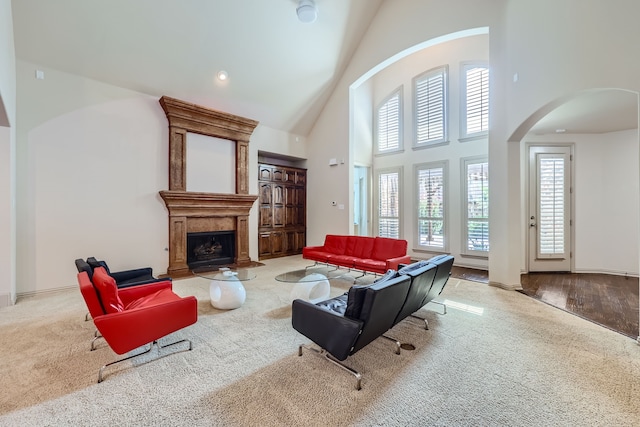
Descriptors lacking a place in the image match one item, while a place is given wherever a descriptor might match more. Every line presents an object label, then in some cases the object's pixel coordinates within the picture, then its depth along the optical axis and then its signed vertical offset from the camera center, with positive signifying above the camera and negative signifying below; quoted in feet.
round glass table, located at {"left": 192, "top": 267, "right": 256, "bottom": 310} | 11.91 -3.39
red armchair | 7.20 -2.88
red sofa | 15.19 -2.62
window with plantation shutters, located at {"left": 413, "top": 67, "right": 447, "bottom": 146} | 22.24 +8.65
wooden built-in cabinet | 23.85 +0.19
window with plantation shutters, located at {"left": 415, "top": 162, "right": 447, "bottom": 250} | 22.34 +0.61
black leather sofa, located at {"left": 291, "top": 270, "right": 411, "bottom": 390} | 6.82 -2.81
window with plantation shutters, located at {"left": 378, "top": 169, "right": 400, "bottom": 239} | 24.91 +0.76
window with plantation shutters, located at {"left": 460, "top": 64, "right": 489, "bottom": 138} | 20.20 +8.23
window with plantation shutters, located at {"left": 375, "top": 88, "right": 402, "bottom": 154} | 25.03 +8.13
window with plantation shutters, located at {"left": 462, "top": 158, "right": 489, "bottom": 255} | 20.20 +0.46
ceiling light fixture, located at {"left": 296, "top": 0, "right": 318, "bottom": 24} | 15.85 +11.56
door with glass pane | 18.16 +0.60
